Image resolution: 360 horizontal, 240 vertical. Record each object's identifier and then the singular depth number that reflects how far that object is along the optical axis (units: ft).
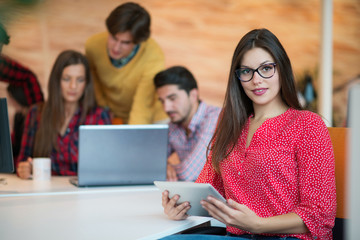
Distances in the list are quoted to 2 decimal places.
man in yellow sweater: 11.63
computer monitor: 7.04
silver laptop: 7.68
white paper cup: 8.89
